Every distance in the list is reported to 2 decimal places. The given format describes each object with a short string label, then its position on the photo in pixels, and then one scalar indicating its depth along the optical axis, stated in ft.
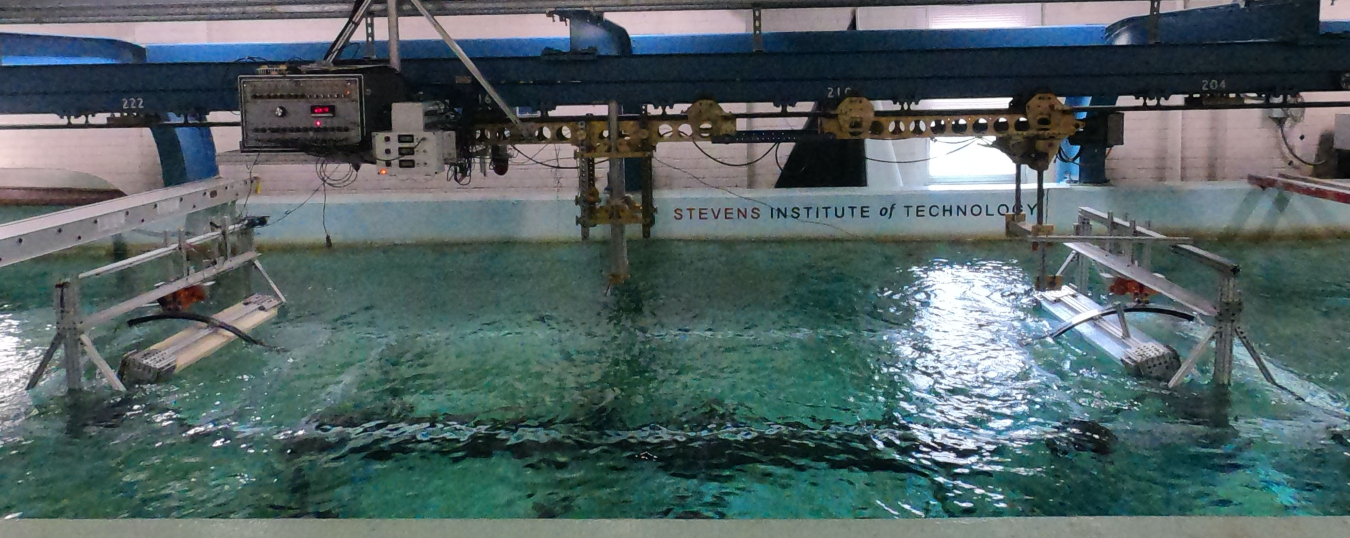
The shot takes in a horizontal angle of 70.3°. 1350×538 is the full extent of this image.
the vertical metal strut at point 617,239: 19.84
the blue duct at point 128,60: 22.57
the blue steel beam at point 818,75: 17.60
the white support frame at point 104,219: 14.82
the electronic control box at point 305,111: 16.10
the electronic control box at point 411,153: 16.53
